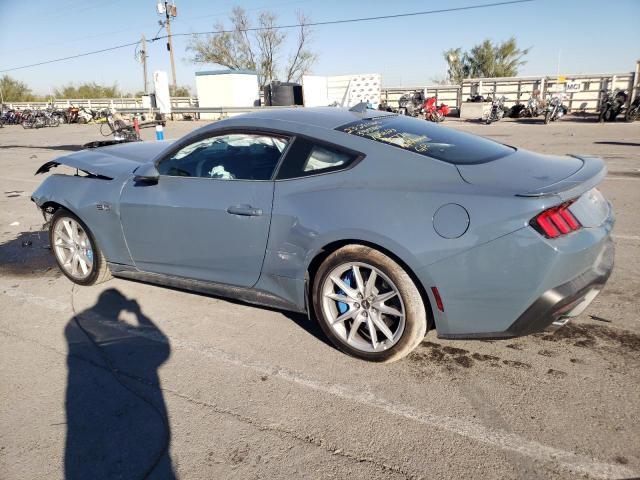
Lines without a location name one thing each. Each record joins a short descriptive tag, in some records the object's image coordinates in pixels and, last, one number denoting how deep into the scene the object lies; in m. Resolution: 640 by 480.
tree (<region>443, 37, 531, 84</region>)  46.88
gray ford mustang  2.54
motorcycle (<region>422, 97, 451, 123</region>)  23.12
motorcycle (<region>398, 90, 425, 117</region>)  24.30
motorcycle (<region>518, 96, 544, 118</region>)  23.12
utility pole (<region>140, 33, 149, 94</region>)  43.34
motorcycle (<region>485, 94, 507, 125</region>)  22.26
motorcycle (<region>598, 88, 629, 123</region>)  19.88
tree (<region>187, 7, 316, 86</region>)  51.12
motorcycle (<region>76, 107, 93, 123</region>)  32.97
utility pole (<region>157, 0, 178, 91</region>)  41.66
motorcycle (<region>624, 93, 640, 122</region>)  19.30
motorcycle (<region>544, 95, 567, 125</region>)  20.92
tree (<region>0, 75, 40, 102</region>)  60.03
